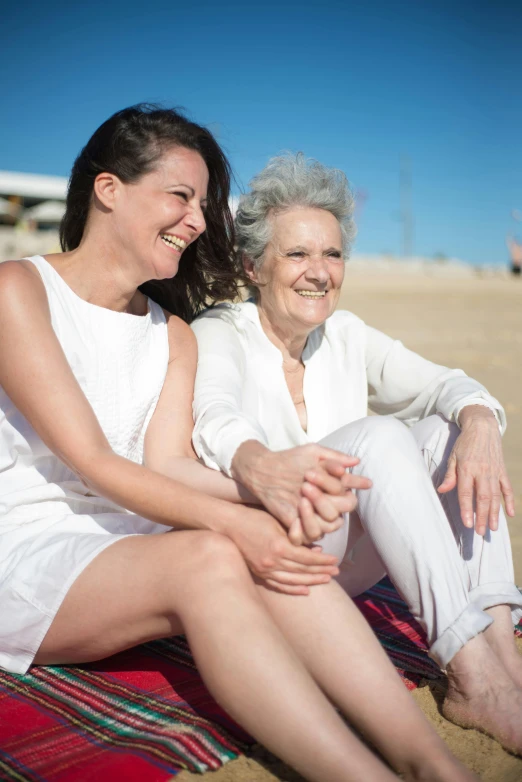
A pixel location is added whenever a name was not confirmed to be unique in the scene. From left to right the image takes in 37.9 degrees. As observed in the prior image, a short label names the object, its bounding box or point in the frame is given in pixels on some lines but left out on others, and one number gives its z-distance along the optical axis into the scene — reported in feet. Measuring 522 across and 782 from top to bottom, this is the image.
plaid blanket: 6.79
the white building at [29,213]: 98.89
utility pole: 219.20
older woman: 7.47
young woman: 6.32
